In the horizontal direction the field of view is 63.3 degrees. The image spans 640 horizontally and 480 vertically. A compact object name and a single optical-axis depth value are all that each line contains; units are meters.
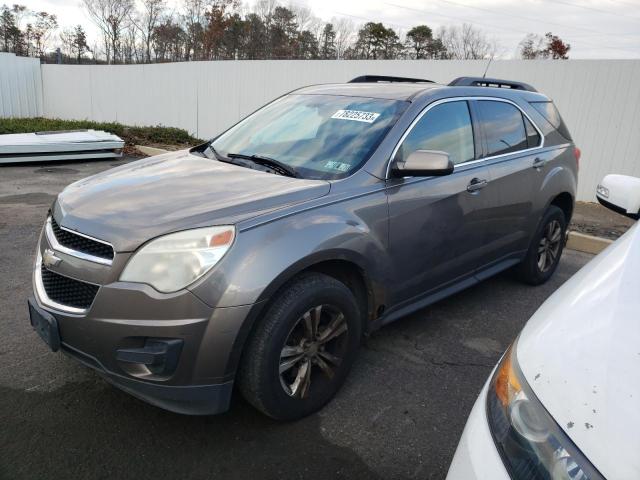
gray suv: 2.27
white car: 1.16
